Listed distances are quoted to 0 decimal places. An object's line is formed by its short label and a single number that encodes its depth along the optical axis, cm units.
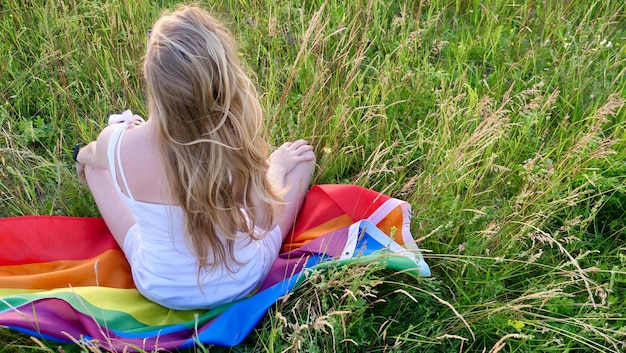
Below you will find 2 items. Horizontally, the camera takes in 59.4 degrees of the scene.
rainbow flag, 192
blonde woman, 156
